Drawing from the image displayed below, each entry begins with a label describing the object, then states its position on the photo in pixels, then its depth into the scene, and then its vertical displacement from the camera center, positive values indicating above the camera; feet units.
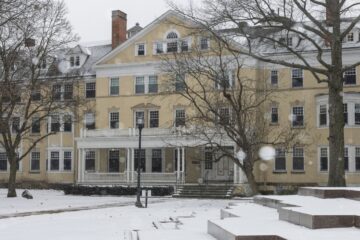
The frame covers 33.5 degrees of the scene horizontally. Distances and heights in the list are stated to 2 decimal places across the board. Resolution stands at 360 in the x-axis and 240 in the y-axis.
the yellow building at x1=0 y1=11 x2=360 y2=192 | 143.13 +4.89
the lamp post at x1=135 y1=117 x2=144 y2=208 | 92.43 -7.20
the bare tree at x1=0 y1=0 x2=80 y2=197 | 107.86 +15.83
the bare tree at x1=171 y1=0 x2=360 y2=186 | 75.36 +15.71
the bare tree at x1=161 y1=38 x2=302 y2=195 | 106.32 +7.53
